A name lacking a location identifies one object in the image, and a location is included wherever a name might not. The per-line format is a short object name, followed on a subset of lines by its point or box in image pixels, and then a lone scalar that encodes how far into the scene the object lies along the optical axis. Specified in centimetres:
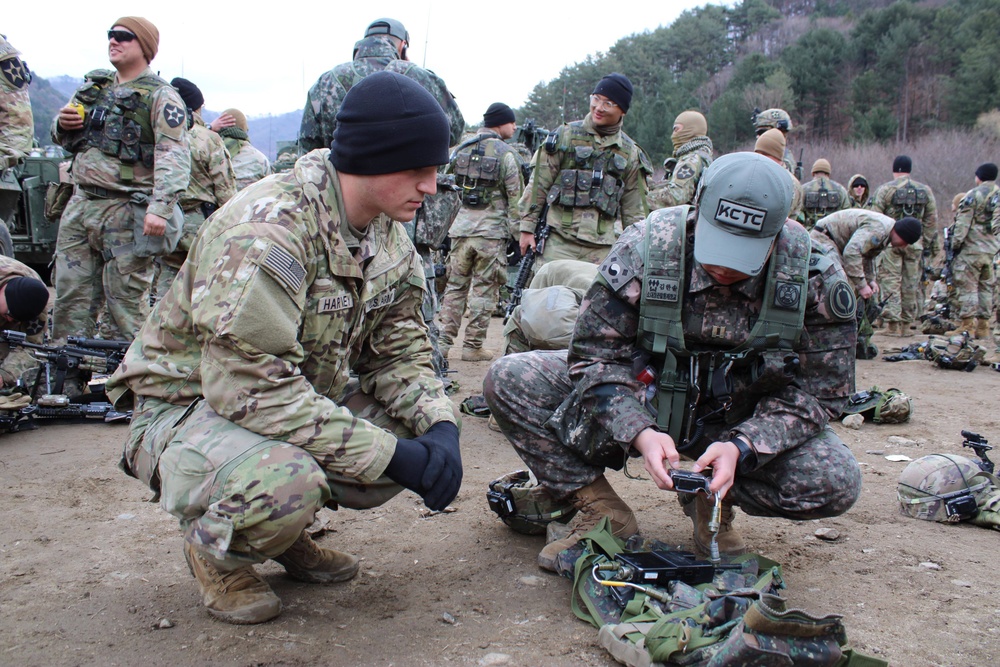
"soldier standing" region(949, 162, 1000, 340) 971
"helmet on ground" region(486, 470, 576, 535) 298
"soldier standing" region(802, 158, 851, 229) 999
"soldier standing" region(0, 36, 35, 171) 521
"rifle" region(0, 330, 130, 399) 441
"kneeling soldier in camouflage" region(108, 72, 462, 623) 203
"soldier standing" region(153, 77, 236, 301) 654
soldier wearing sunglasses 497
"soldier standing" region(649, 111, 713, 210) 729
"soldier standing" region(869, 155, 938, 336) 996
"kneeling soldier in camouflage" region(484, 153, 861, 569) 246
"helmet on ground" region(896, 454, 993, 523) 328
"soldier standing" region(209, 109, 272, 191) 857
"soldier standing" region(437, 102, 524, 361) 710
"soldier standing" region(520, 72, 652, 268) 580
